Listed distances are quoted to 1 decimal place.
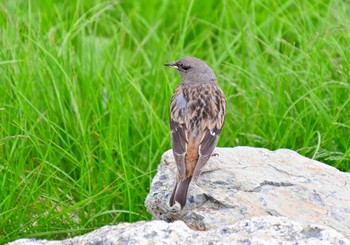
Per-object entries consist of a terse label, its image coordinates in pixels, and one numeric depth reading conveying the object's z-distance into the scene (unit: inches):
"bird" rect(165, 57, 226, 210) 357.1
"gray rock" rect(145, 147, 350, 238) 337.7
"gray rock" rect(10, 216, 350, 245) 269.0
